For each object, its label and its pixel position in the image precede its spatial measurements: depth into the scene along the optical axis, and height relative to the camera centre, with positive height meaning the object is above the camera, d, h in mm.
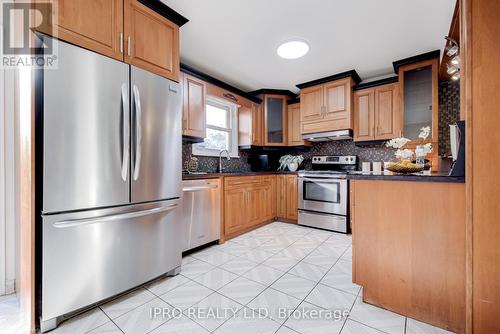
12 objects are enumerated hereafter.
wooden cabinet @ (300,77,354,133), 3385 +972
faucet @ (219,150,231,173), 3586 +64
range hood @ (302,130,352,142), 3431 +494
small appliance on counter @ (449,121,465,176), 1179 +86
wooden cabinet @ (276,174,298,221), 3790 -554
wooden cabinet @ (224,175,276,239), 2971 -570
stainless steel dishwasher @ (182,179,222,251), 2369 -534
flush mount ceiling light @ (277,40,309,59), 2494 +1396
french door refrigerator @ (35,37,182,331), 1281 -86
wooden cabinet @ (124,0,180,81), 1668 +1054
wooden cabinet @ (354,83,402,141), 3154 +790
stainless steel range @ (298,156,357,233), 3264 -498
